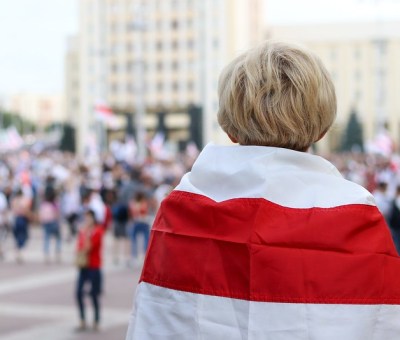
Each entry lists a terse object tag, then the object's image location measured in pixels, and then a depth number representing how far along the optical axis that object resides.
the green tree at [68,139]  108.62
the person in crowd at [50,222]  18.16
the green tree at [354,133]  102.12
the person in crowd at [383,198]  14.09
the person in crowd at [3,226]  19.28
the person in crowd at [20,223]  17.87
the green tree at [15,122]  144.12
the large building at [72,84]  145.88
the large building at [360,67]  124.38
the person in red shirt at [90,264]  10.48
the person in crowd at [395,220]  13.79
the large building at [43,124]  191.27
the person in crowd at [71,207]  21.30
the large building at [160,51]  110.38
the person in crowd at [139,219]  17.08
